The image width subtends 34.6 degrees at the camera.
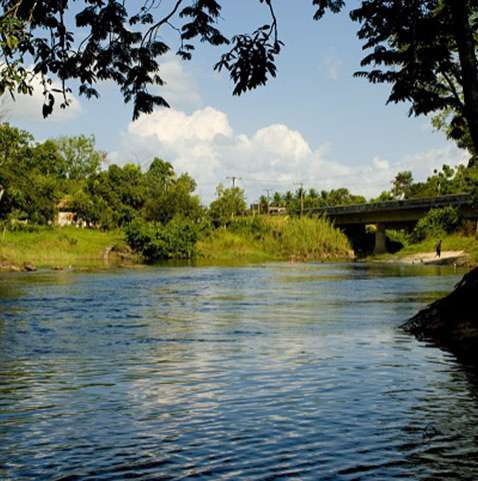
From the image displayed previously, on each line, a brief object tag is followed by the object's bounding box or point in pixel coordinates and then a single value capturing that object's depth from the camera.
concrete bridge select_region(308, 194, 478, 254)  99.50
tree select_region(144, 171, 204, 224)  131.38
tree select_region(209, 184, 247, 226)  147.00
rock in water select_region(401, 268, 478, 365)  20.17
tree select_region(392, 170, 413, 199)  186.48
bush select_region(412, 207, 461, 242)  98.38
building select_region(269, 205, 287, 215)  185.44
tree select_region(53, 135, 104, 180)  176.25
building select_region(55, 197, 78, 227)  136.62
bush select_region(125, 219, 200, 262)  105.69
